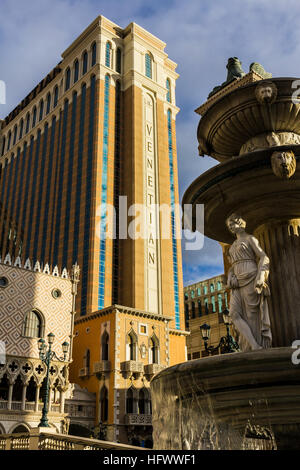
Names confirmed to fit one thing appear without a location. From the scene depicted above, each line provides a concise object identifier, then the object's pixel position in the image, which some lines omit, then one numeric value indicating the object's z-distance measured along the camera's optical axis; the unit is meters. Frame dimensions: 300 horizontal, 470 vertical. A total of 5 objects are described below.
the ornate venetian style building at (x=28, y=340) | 32.16
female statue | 6.86
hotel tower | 62.09
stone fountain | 5.99
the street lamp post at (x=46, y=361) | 16.20
